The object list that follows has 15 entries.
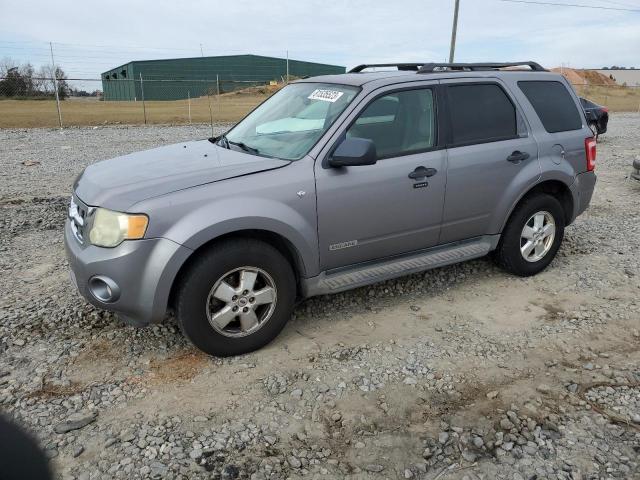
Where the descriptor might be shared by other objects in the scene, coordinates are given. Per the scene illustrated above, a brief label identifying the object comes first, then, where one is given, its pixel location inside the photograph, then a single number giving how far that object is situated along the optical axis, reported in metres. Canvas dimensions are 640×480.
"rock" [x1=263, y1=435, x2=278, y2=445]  2.80
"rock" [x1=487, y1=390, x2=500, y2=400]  3.20
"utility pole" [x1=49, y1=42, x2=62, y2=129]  19.18
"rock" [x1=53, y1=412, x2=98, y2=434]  2.86
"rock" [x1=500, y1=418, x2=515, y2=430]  2.94
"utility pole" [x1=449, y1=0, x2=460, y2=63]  25.36
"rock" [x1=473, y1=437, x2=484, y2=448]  2.80
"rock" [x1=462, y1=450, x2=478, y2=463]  2.70
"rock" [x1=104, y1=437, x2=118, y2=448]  2.74
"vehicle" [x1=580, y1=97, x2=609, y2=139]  12.45
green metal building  50.53
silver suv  3.24
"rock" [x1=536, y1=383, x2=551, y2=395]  3.25
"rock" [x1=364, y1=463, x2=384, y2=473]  2.61
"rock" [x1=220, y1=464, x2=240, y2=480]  2.55
